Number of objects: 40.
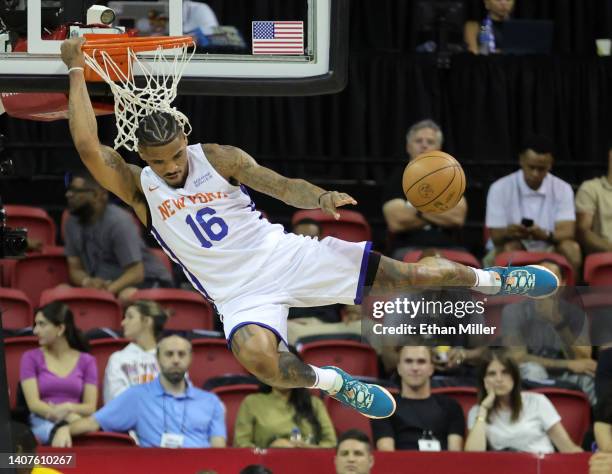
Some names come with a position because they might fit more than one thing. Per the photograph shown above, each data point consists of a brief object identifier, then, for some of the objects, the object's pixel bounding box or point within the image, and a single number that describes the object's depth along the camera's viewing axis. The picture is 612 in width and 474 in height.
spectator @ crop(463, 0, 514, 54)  18.87
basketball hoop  10.81
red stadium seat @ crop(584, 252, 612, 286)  16.52
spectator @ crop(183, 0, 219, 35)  17.11
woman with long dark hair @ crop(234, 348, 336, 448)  14.34
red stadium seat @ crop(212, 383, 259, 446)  15.00
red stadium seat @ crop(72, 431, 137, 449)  13.99
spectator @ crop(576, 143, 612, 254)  17.24
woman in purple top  14.34
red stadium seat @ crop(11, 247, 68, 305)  16.85
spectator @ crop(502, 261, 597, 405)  15.26
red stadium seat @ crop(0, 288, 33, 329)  15.87
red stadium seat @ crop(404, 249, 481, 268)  15.91
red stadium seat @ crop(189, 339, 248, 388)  15.66
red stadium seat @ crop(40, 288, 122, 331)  15.87
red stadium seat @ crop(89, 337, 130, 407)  15.28
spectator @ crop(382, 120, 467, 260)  16.47
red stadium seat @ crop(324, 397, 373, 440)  15.00
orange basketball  10.82
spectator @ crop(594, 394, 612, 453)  13.72
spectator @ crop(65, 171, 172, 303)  16.47
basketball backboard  10.83
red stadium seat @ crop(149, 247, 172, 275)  17.11
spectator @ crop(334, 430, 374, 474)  13.16
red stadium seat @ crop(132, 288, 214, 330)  16.30
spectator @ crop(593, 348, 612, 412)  14.83
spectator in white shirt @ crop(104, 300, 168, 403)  14.83
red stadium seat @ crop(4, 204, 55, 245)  17.21
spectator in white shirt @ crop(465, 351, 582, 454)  14.42
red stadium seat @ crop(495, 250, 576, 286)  15.99
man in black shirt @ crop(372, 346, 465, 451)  14.38
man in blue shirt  14.33
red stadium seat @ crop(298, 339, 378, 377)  15.33
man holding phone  16.84
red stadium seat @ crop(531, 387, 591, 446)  15.02
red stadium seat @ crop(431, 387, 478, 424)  15.06
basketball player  10.61
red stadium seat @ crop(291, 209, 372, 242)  17.43
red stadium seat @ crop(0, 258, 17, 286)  16.98
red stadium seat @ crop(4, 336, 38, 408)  14.97
